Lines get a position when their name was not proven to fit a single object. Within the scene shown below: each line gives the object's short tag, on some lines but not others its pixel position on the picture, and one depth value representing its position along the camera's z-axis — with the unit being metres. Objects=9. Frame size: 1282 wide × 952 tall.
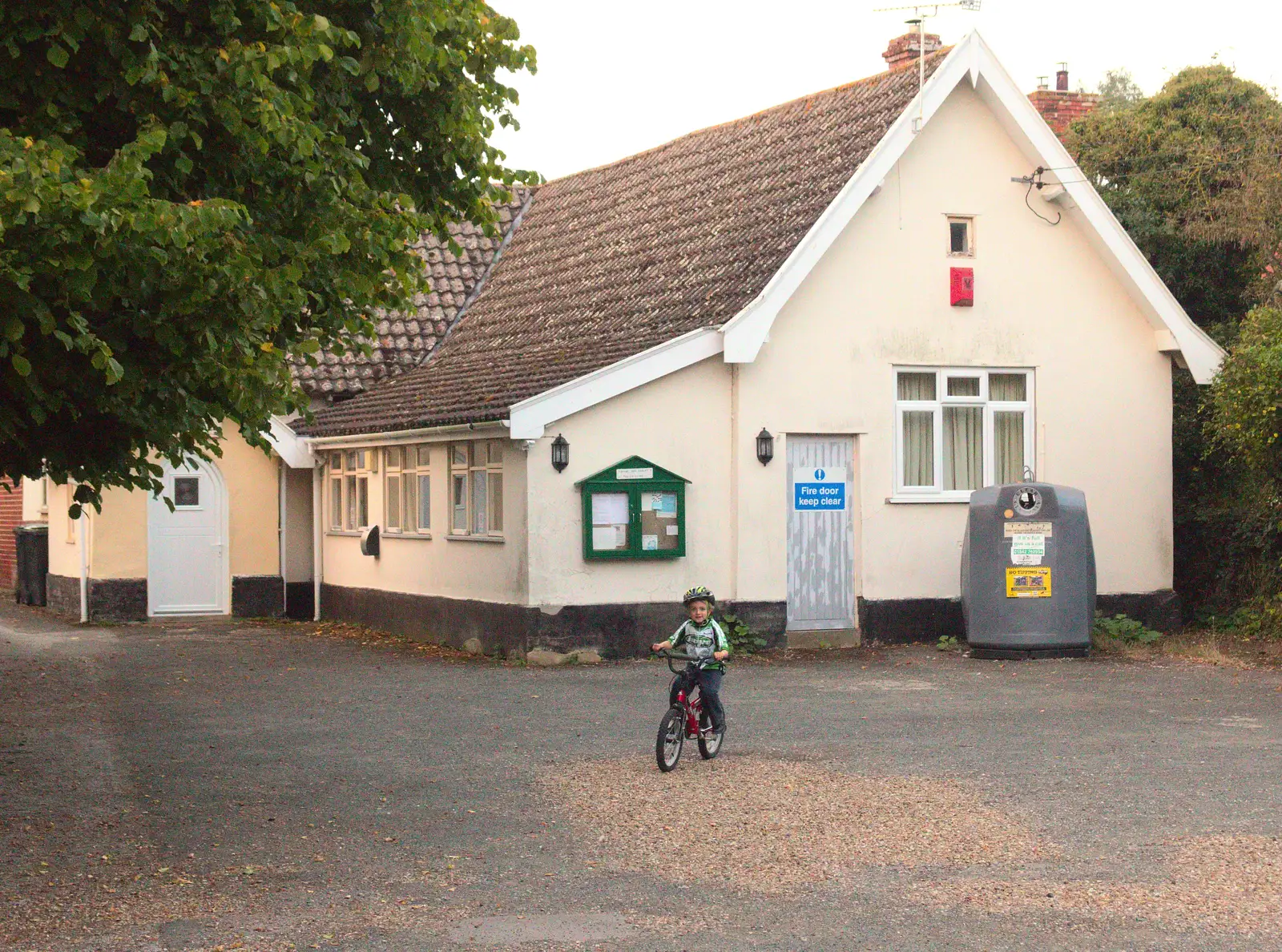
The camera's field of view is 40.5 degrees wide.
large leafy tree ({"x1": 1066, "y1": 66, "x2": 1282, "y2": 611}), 21.86
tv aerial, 19.75
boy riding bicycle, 11.81
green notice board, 19.06
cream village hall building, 19.19
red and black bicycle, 11.67
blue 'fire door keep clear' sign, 20.31
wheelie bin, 28.41
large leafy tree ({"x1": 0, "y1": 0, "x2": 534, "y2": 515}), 8.20
